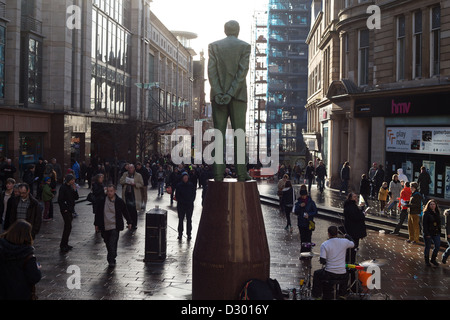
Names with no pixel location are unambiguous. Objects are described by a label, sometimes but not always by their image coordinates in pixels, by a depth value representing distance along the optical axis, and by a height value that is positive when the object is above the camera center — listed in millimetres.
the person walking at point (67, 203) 12070 -1342
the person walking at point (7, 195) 10641 -1014
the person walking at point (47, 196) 16312 -1561
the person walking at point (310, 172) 29372 -1231
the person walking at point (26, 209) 8977 -1127
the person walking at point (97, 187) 13991 -1136
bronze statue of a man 8484 +1169
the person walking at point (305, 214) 12516 -1549
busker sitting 8047 -1772
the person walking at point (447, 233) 11360 -1764
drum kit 8422 -2265
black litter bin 11125 -1902
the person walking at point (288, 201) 16181 -1586
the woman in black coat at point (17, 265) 5637 -1303
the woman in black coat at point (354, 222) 10828 -1479
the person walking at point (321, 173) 29031 -1255
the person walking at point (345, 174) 26688 -1184
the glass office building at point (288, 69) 69812 +11198
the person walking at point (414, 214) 13930 -1697
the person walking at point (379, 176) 23609 -1112
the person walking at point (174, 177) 21219 -1188
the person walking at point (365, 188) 20859 -1484
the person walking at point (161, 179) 26406 -1587
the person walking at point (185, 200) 13969 -1382
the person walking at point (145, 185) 20723 -1552
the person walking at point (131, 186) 15000 -1227
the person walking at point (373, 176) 24672 -1169
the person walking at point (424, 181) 19562 -1087
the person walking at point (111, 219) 10680 -1491
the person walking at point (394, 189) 19188 -1381
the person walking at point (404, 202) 15469 -1551
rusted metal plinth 7584 -1420
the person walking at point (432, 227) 11609 -1701
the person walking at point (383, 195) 19906 -1680
